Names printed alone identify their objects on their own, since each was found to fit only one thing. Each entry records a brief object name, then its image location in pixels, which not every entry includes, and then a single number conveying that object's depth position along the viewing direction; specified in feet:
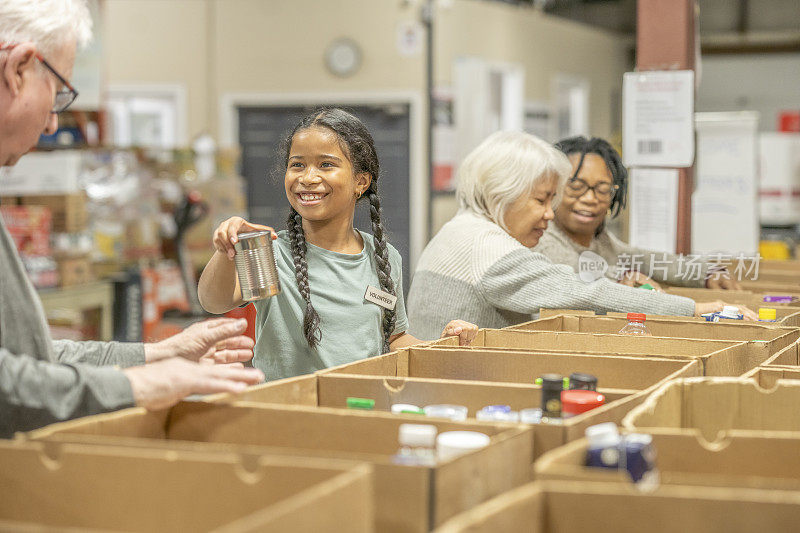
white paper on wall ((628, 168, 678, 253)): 12.83
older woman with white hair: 9.42
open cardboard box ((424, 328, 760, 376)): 6.90
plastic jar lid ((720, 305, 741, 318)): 9.15
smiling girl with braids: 8.16
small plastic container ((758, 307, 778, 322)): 8.87
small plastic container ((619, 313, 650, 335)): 8.62
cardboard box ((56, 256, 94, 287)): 18.30
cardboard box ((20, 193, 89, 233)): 18.76
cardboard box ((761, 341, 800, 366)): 6.97
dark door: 30.66
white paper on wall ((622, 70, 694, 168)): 12.50
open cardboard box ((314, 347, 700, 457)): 5.84
